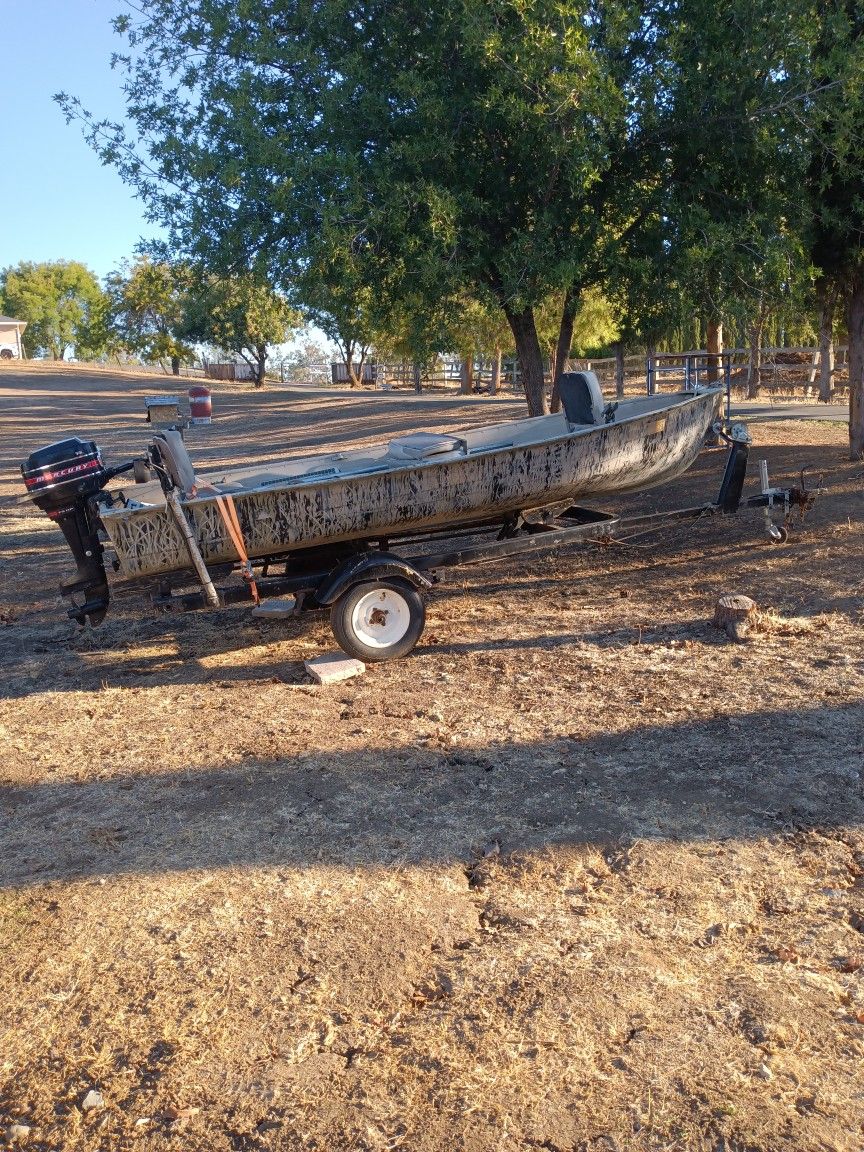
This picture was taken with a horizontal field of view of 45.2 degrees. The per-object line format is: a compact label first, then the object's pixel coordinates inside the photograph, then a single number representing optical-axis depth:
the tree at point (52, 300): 91.61
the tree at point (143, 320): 60.25
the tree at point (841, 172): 9.43
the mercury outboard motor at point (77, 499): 6.38
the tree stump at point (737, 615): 6.76
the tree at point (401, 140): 8.94
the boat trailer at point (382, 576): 6.63
